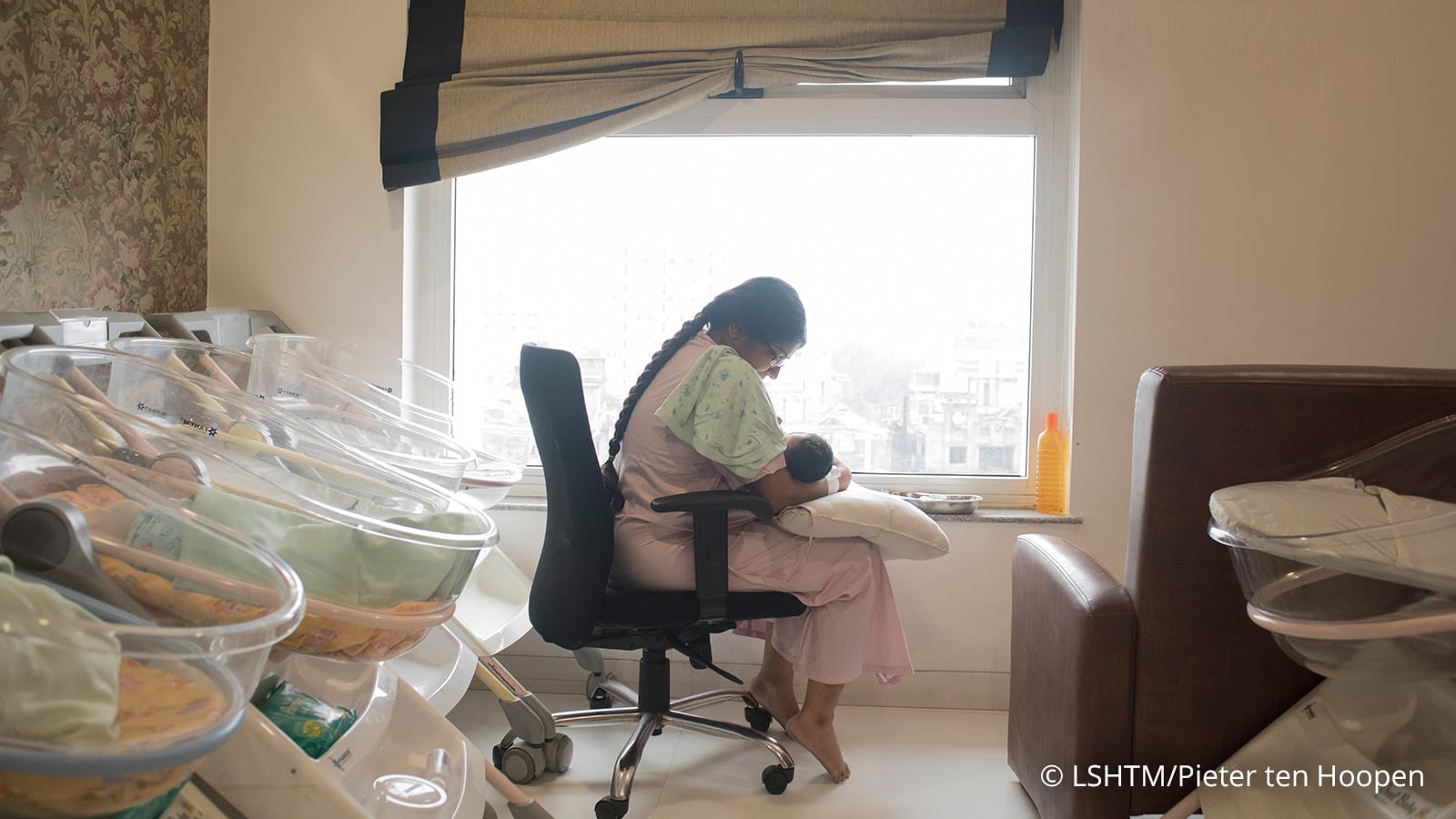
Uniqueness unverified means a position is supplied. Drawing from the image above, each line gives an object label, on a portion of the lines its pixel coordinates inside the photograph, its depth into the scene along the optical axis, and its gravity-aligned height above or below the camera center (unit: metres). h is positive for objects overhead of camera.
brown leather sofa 1.67 -0.32
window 3.04 +0.44
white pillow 2.26 -0.28
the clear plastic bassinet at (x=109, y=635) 0.77 -0.22
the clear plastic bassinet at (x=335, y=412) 1.86 -0.05
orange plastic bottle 2.94 -0.20
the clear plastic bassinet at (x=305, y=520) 1.18 -0.17
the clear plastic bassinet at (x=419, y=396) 2.29 -0.02
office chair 2.13 -0.37
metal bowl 2.87 -0.30
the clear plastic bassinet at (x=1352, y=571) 1.38 -0.23
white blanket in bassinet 1.38 -0.17
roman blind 2.82 +0.96
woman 2.22 -0.24
